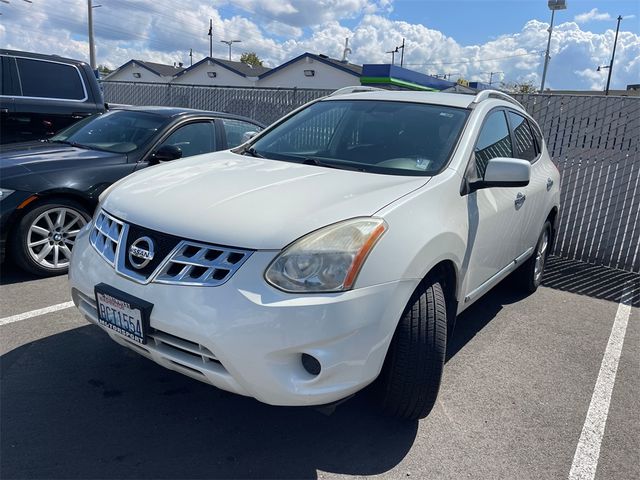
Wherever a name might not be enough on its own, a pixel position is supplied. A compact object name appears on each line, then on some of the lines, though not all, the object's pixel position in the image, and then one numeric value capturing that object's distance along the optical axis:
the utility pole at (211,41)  67.75
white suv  2.02
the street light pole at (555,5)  34.44
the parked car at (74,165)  4.11
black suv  6.42
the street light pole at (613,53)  53.94
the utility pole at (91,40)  31.88
